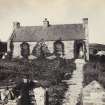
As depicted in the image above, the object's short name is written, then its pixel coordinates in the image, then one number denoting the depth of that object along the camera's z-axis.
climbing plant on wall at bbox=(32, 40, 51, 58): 43.22
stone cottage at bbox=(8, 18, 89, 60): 42.06
